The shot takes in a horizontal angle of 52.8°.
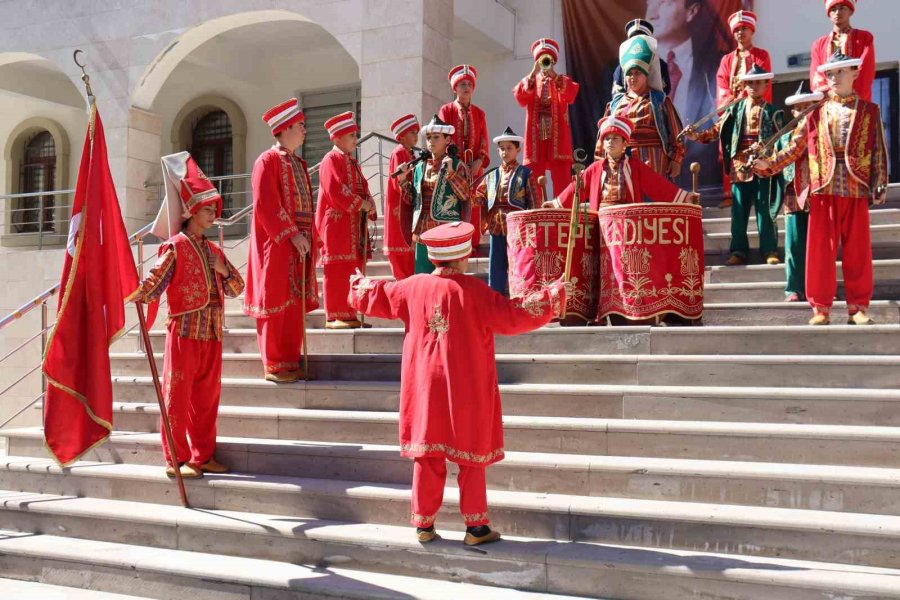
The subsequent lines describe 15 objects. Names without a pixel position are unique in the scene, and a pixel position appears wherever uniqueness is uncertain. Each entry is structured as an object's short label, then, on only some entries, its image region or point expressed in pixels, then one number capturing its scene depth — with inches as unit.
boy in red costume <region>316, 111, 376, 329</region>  283.3
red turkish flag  191.8
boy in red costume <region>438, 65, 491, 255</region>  350.6
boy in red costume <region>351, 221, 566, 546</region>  172.2
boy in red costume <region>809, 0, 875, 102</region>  298.2
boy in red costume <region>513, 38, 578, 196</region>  353.1
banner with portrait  451.8
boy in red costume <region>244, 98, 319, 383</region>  249.1
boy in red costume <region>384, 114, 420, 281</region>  311.6
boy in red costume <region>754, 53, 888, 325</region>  231.8
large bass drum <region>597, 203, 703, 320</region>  238.1
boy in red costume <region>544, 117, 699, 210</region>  255.0
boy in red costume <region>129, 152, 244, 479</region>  217.6
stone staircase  165.0
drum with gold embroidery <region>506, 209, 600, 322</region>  253.6
